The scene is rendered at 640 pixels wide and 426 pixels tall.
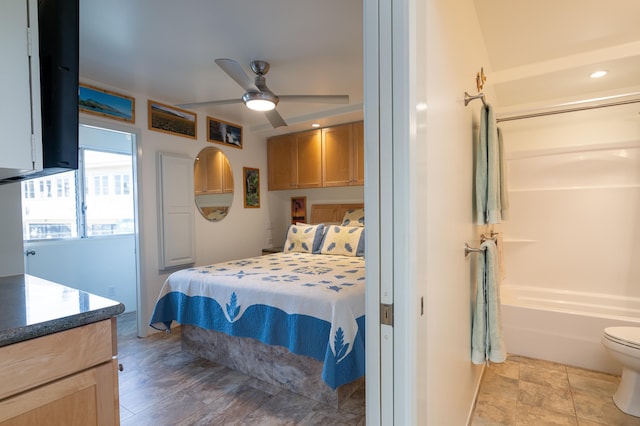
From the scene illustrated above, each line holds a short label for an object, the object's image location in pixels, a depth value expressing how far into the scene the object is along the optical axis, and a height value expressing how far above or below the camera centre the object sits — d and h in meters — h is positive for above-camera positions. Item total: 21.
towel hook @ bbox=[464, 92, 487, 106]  1.58 +0.55
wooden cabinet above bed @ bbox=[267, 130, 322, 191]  4.26 +0.68
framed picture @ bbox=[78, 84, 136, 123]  2.75 +0.99
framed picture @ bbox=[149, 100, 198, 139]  3.24 +0.98
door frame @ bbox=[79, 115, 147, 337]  3.07 +0.06
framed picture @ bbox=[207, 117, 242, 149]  3.82 +0.98
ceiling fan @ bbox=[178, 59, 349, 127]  2.16 +0.87
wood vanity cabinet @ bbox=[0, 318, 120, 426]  0.81 -0.48
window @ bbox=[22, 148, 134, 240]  3.47 +0.11
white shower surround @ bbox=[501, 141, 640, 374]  2.42 -0.44
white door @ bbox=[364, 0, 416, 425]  0.83 -0.02
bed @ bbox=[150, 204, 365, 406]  1.84 -0.76
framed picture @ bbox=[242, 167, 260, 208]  4.33 +0.30
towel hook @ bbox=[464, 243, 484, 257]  1.60 -0.23
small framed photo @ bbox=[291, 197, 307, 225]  4.70 -0.04
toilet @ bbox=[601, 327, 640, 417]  1.79 -0.94
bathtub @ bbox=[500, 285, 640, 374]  2.29 -0.95
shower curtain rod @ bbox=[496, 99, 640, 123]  2.25 +0.75
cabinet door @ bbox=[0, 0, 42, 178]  0.98 +0.40
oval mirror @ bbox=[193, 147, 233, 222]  3.70 +0.31
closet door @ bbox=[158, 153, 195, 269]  3.28 -0.02
